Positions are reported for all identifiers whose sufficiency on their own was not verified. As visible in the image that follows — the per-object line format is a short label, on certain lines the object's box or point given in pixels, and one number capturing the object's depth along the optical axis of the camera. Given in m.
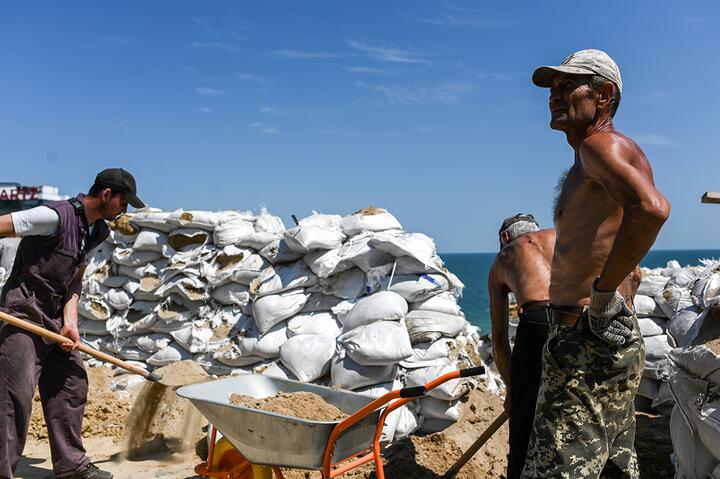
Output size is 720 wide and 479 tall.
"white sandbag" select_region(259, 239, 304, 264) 4.59
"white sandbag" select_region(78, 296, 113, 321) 5.16
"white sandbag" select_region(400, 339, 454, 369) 3.65
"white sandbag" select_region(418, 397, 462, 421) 3.51
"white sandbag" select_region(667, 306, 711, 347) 2.90
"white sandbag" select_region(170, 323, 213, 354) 4.57
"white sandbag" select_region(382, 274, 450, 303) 3.98
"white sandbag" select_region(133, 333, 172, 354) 4.88
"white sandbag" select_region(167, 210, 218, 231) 5.12
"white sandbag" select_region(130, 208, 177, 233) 5.19
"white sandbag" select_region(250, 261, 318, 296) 4.39
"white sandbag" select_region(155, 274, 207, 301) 4.84
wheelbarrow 2.22
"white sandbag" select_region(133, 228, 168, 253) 5.20
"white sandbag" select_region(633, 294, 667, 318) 4.25
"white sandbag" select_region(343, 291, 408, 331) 3.76
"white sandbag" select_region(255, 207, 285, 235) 5.21
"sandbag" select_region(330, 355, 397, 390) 3.58
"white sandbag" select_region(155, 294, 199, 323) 4.85
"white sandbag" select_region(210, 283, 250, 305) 4.75
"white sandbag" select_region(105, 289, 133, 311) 5.18
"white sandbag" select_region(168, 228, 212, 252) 5.16
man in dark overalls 2.99
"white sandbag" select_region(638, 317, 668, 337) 4.14
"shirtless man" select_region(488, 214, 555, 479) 2.37
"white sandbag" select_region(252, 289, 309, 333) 4.27
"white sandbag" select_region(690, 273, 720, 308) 2.77
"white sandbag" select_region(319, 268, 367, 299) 4.23
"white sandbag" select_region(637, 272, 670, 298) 4.30
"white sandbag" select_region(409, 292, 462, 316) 3.97
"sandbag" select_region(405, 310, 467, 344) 3.81
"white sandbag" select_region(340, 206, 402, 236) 4.55
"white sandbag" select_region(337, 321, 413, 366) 3.51
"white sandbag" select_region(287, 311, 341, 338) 4.07
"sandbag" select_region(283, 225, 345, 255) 4.38
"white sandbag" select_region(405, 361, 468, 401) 3.45
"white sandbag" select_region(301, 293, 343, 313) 4.29
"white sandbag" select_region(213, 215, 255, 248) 5.01
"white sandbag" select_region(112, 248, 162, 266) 5.26
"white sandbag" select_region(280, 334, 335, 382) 3.76
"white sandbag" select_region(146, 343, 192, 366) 4.71
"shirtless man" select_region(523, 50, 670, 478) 1.66
